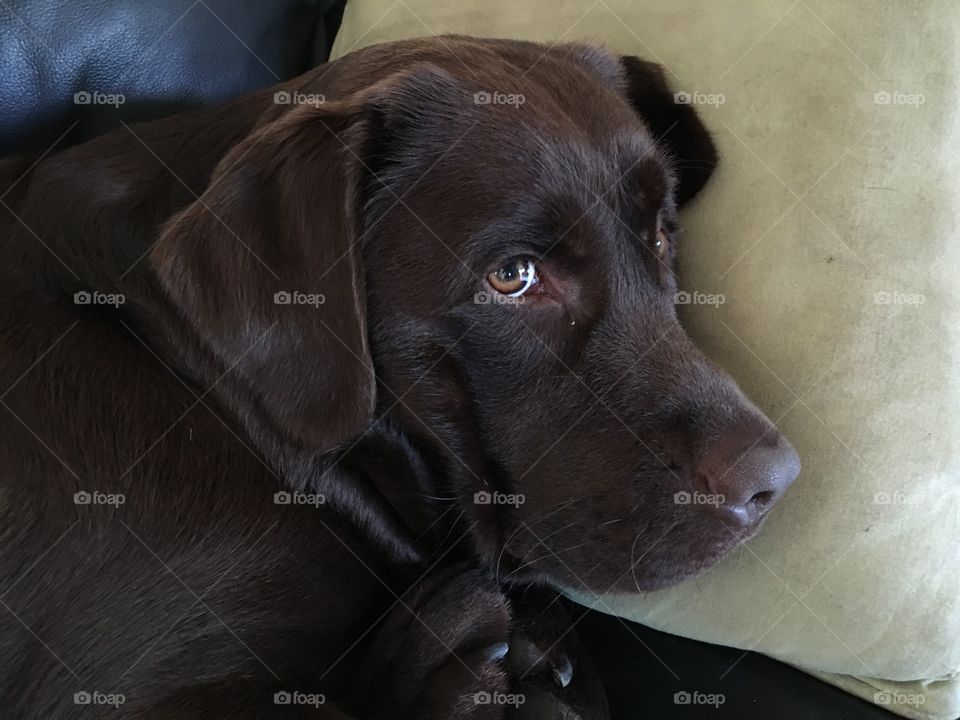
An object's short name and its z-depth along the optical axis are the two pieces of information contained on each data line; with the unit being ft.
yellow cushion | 1.14
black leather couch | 1.28
